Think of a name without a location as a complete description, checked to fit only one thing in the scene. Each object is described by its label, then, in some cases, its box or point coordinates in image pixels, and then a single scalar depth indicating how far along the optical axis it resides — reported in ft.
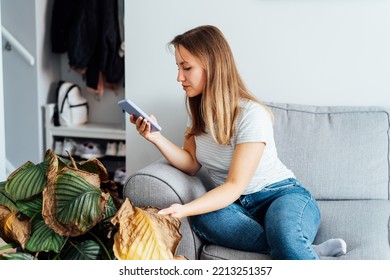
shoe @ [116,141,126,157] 11.55
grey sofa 7.00
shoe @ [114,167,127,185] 11.52
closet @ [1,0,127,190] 11.60
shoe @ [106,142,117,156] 11.68
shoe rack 11.55
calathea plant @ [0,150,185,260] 5.04
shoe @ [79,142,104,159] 11.73
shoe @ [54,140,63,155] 11.75
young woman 5.97
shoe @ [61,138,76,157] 11.76
